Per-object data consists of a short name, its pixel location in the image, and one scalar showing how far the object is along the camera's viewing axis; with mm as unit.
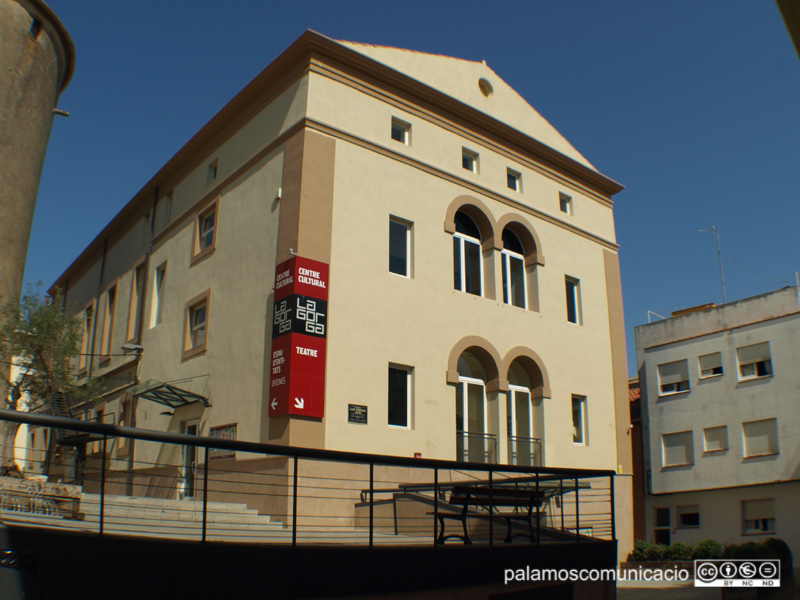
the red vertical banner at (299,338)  14805
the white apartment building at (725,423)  27578
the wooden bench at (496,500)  9359
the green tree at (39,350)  20250
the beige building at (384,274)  16125
